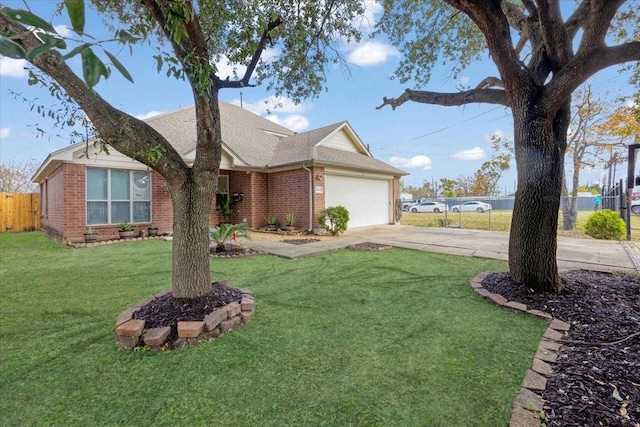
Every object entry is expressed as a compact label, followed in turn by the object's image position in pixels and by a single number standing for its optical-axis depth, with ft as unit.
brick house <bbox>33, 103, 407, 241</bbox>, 30.89
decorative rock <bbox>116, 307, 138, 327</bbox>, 9.89
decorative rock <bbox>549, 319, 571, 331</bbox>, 10.23
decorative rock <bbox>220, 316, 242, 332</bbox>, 10.38
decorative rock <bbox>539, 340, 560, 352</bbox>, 8.96
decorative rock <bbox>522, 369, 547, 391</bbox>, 7.13
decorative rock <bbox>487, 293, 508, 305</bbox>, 12.63
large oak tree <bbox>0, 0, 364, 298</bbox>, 6.65
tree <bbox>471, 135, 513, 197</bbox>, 62.08
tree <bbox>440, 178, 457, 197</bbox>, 150.98
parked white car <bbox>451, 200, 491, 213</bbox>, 105.50
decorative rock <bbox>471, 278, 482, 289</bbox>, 14.59
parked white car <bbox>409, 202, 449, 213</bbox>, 112.16
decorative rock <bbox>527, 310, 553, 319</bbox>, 11.20
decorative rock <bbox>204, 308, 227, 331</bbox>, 9.90
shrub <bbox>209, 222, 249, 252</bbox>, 24.27
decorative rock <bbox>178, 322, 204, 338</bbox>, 9.43
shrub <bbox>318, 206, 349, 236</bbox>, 36.09
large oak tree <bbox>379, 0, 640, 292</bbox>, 11.77
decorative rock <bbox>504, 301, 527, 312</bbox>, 11.95
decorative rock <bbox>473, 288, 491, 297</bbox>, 13.52
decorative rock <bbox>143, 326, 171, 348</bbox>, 9.17
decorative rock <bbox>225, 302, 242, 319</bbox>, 10.86
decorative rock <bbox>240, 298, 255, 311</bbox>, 11.61
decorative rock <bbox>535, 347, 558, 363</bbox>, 8.40
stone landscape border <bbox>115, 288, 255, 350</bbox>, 9.30
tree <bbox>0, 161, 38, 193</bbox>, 66.69
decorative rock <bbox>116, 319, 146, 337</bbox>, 9.43
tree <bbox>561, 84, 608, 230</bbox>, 47.85
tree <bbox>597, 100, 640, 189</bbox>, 44.93
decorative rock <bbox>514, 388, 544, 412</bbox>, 6.50
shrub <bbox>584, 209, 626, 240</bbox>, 30.30
